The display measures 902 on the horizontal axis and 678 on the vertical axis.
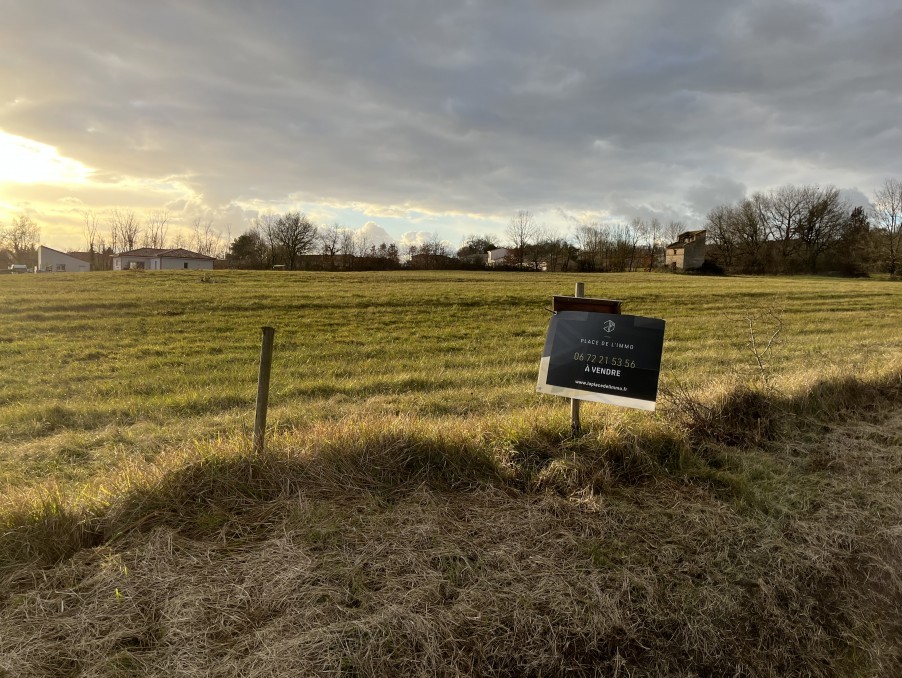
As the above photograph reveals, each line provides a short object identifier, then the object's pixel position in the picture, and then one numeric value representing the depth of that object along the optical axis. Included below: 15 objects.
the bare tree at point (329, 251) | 68.84
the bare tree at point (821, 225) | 79.81
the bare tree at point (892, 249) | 64.44
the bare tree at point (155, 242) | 86.75
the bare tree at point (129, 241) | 85.00
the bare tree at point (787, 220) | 81.14
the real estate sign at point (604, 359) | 4.35
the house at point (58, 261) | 83.31
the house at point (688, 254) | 86.06
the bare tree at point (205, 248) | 91.62
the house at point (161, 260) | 70.56
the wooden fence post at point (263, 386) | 4.25
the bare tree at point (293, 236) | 73.06
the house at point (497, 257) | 84.28
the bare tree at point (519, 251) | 84.18
